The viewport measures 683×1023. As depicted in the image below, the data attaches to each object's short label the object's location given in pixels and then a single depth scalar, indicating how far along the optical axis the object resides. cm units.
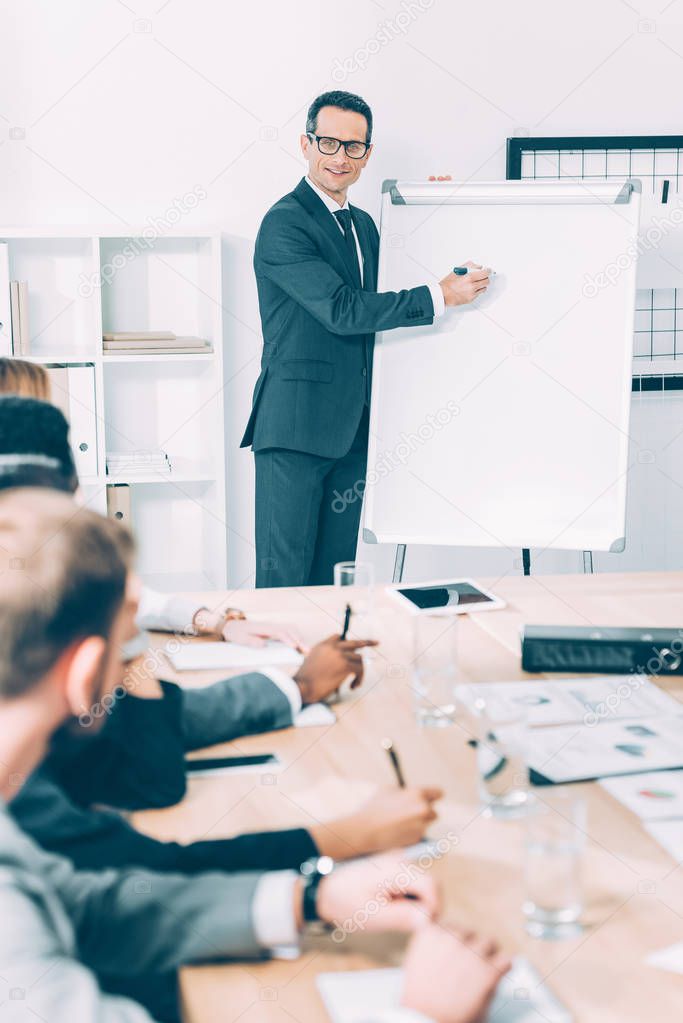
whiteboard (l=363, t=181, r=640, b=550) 301
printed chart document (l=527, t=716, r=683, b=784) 136
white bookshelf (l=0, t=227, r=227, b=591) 338
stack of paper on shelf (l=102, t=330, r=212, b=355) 337
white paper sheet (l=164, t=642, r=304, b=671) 177
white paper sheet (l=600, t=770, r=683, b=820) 125
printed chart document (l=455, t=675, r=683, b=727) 154
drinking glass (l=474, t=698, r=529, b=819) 127
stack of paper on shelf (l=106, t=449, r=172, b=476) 348
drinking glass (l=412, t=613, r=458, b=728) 155
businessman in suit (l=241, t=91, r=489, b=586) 298
